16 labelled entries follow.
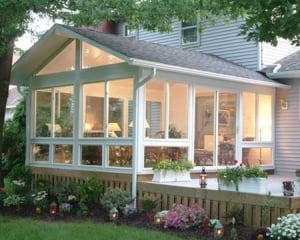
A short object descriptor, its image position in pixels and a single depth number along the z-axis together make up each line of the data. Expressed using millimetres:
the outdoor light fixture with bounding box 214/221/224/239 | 7277
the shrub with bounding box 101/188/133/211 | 9213
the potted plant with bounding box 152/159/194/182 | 9625
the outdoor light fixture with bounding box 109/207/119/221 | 8680
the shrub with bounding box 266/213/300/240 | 6668
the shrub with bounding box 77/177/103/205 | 9734
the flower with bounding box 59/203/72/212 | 9445
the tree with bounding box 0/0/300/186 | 8594
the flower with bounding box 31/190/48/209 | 9688
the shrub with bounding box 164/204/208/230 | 7866
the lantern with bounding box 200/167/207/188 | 8750
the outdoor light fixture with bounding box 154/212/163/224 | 8234
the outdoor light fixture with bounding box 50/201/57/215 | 9441
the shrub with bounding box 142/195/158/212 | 8977
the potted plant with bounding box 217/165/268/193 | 8062
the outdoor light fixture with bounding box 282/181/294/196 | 7516
